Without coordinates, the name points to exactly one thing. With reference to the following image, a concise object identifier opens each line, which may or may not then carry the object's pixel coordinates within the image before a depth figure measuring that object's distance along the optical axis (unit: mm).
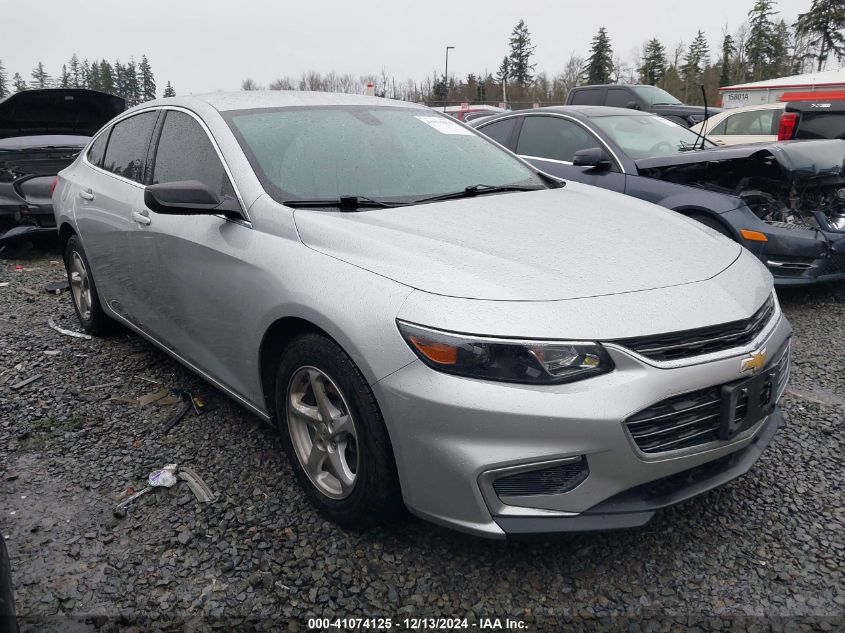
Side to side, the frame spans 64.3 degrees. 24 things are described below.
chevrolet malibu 1952
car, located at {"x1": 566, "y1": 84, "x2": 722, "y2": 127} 13953
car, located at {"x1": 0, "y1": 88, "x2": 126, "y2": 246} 6918
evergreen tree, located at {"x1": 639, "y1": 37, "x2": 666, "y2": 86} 58875
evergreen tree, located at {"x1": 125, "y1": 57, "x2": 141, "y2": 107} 92312
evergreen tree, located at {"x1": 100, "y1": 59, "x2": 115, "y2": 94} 86656
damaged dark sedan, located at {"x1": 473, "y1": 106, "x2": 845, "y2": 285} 5070
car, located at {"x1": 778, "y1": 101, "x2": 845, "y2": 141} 7270
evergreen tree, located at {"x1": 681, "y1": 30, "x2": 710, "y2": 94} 65875
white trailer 23891
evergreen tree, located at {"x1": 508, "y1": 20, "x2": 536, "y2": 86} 84450
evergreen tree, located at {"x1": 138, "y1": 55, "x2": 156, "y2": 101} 95625
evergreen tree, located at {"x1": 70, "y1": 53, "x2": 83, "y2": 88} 103562
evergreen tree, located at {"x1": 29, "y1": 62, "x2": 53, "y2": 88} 102625
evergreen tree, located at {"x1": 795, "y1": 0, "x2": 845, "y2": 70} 50250
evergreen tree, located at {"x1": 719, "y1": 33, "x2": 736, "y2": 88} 52625
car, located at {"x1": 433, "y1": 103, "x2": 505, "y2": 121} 22281
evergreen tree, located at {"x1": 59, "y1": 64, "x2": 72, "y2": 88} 92750
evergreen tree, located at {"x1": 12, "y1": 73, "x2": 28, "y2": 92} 88088
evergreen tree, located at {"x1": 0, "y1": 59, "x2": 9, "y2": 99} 95512
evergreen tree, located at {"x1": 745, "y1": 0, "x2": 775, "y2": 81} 57531
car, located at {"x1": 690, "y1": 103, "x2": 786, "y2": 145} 11227
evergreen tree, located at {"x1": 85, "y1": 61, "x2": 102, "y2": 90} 89562
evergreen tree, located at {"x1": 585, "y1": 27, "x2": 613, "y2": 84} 56188
